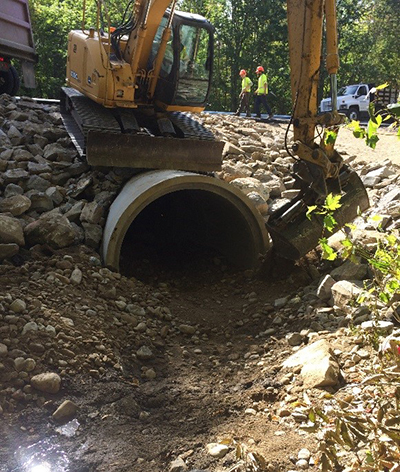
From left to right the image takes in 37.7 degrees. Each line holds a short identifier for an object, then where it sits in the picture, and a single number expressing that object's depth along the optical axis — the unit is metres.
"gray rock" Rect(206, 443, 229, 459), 3.09
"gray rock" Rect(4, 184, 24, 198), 6.51
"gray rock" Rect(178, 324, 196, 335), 5.09
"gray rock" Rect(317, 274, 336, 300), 4.92
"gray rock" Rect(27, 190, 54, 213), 6.38
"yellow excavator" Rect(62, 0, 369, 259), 5.50
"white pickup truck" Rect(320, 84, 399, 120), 20.27
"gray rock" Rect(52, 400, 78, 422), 3.64
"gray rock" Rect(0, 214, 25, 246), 5.45
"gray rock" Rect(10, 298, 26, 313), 4.38
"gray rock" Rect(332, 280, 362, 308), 4.52
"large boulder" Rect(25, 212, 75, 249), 5.71
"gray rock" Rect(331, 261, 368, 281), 4.95
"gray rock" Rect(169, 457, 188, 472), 3.06
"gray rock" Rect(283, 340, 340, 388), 3.53
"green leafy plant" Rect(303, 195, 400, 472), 2.27
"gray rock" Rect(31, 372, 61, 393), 3.80
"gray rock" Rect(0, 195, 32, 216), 6.06
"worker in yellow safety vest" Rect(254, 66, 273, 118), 15.38
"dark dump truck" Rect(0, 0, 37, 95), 10.52
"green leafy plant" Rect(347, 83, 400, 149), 2.18
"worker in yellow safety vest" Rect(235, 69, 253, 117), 15.63
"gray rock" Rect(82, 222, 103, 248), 6.00
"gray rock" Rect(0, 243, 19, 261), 5.30
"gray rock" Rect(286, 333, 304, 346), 4.49
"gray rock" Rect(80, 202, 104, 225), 6.21
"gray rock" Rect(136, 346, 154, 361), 4.55
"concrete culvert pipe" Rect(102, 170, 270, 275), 5.75
